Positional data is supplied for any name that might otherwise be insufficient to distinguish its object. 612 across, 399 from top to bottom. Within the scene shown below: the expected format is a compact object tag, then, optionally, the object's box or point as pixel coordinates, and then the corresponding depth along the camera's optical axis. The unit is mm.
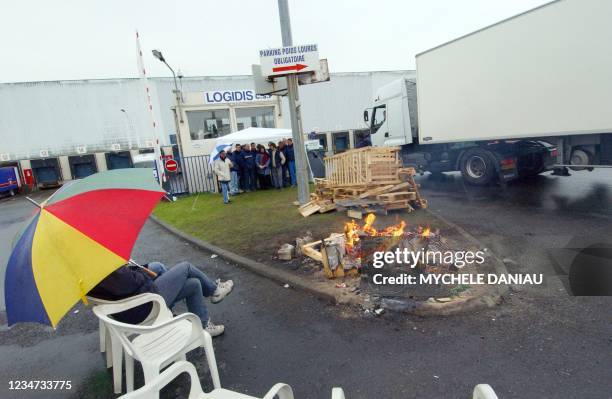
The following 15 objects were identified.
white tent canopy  13617
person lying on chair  2797
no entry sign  12789
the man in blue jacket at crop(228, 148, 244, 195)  13016
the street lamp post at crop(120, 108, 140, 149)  26031
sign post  8008
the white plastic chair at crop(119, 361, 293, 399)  1673
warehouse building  23406
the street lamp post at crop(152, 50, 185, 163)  14921
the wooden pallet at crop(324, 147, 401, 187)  7777
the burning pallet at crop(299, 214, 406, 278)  4523
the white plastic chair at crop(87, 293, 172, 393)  2795
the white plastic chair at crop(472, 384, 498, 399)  1501
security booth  15406
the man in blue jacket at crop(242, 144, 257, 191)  13453
